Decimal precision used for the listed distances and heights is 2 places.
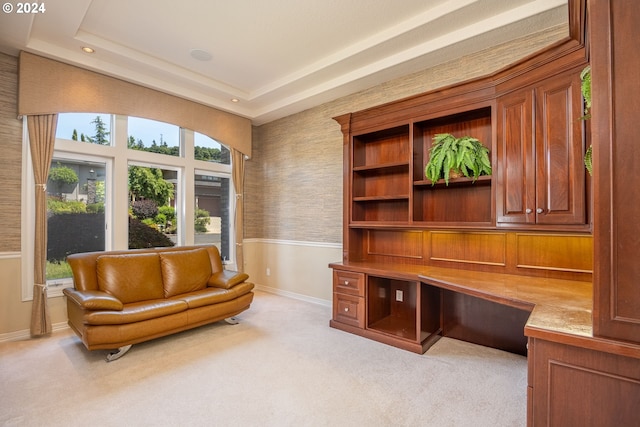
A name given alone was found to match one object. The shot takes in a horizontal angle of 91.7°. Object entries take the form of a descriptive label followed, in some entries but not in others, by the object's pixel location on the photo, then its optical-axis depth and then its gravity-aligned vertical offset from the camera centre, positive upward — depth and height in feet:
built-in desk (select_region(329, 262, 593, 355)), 7.14 -3.03
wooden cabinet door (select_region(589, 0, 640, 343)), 3.74 +0.56
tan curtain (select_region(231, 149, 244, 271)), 16.76 +0.98
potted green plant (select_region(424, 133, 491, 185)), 9.34 +1.69
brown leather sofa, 9.03 -2.82
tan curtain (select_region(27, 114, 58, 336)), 10.72 +0.12
